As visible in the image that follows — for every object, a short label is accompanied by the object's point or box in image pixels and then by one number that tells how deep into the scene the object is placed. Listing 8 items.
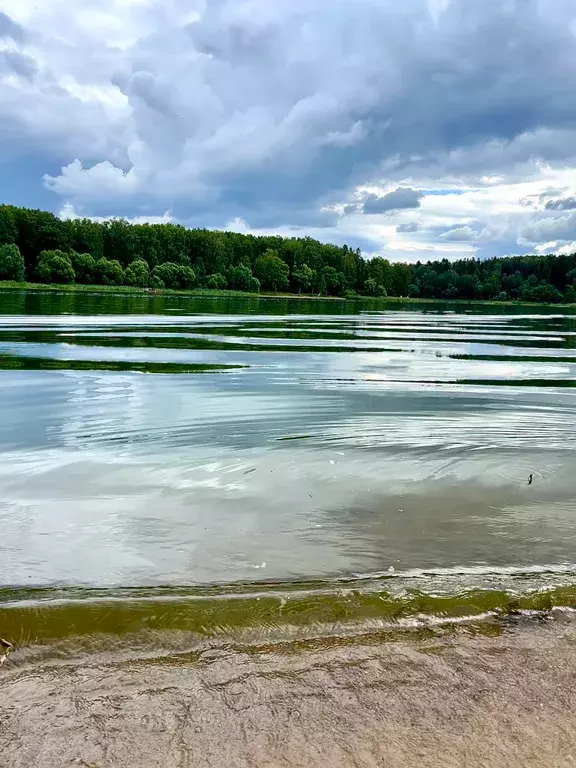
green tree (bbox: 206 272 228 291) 182.50
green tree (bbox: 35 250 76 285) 148.88
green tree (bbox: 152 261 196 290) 171.50
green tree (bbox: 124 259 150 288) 161.62
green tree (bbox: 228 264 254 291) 193.50
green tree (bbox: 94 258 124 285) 160.38
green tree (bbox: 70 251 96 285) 159.12
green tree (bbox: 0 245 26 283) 138.00
